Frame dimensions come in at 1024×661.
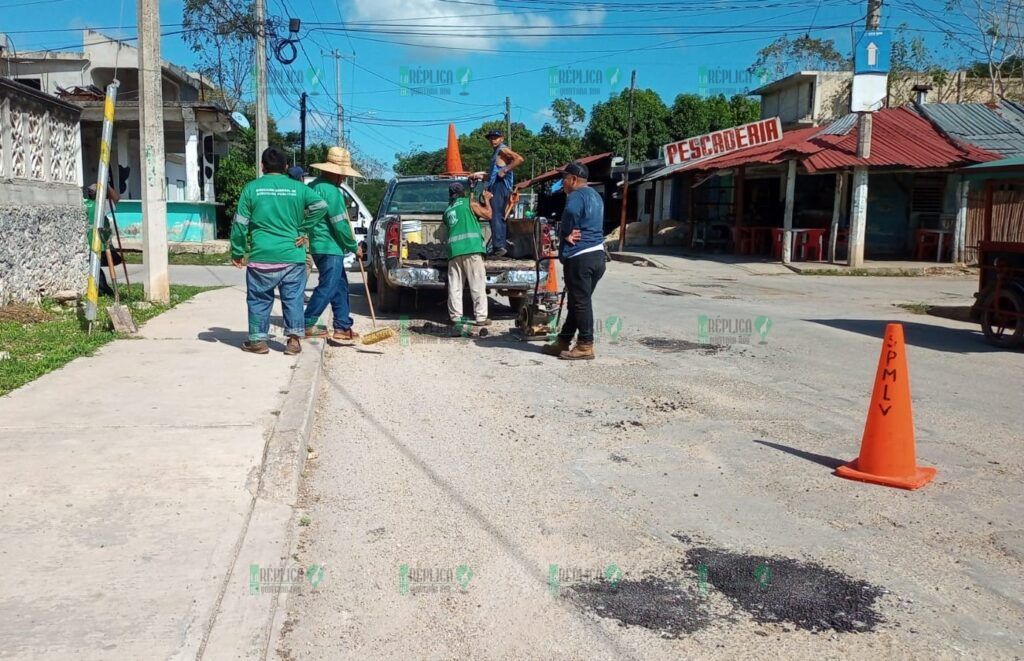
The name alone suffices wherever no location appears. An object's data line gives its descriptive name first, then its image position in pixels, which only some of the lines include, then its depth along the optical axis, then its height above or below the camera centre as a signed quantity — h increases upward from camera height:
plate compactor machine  9.62 -0.75
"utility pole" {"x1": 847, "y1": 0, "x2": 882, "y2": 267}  21.58 +1.29
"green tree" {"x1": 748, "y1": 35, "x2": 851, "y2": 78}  39.97 +9.37
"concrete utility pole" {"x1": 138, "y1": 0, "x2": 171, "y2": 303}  10.38 +1.16
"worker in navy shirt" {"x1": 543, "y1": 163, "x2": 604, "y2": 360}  8.24 +0.01
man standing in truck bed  10.74 +0.76
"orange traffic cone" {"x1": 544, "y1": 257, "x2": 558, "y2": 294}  9.91 -0.43
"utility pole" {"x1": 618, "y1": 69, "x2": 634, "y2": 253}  29.30 +2.23
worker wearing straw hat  8.56 -0.07
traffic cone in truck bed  14.45 +1.44
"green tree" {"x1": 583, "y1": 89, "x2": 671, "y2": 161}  46.16 +6.56
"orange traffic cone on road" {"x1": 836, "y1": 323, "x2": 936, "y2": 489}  5.06 -1.13
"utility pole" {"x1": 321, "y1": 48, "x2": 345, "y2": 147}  43.03 +5.60
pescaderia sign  26.33 +3.35
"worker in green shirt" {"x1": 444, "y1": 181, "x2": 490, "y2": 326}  9.62 -0.12
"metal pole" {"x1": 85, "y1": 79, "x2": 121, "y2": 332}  8.47 +0.28
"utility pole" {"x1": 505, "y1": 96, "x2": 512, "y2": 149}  52.46 +7.61
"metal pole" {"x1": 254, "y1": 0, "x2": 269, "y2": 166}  19.78 +3.65
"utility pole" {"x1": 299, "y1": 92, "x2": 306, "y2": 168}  33.44 +4.43
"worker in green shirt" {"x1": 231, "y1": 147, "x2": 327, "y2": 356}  7.73 -0.04
